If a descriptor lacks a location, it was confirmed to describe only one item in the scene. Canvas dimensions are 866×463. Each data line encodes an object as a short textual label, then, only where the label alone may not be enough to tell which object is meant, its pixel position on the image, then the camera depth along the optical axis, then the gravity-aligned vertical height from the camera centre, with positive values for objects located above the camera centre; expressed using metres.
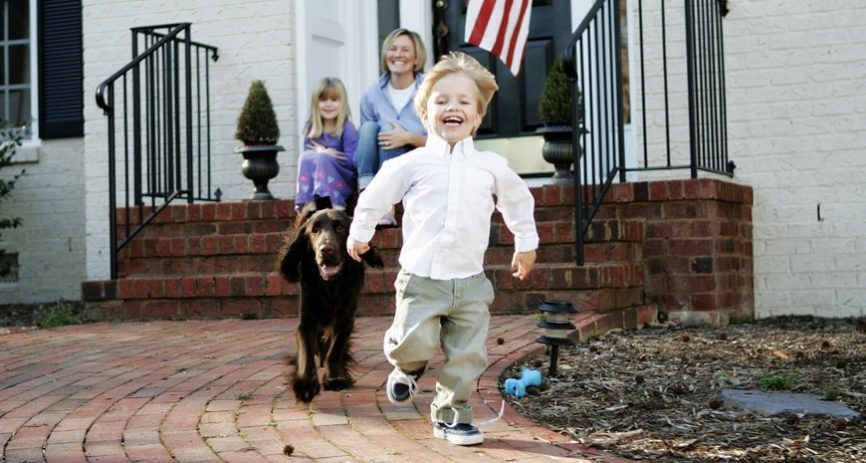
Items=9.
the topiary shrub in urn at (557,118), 6.56 +0.88
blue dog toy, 4.02 -0.38
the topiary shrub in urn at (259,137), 7.28 +0.90
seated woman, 6.36 +0.95
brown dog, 3.74 -0.04
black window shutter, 8.74 +1.64
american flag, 6.81 +1.48
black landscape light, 4.12 -0.18
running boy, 3.25 +0.11
